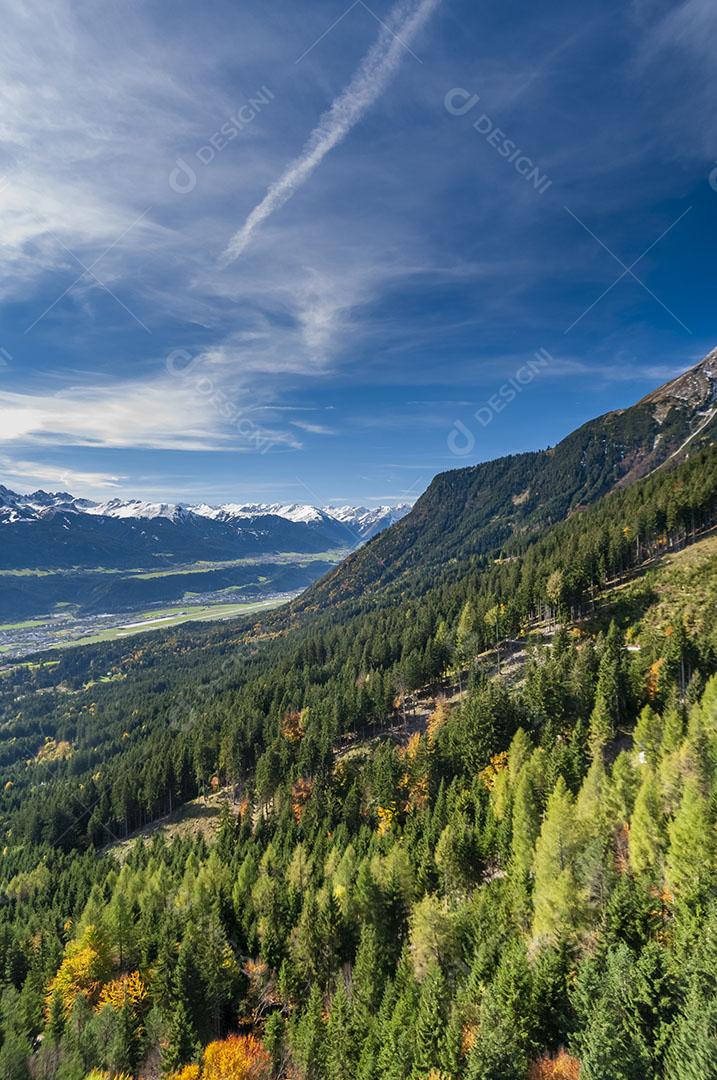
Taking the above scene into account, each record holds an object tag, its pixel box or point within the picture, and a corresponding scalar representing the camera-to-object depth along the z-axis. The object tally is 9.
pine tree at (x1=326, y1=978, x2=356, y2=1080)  38.19
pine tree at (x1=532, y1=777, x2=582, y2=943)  38.09
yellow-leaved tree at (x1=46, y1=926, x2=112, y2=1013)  59.41
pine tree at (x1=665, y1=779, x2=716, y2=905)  32.47
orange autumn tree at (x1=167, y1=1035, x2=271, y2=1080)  42.61
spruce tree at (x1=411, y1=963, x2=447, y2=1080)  32.69
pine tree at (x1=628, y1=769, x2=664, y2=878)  41.00
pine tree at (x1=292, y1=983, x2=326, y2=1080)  40.62
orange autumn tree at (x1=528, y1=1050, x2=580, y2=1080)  29.80
